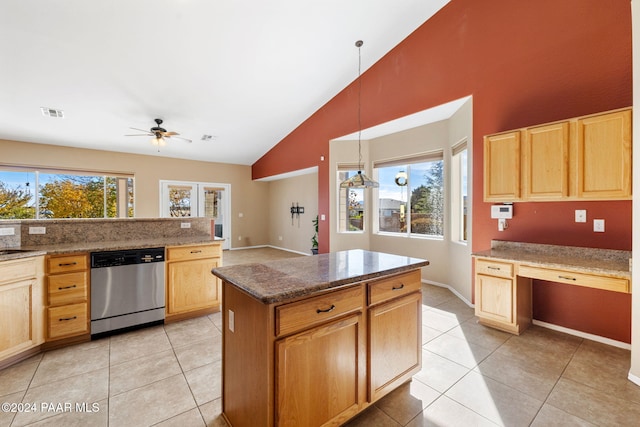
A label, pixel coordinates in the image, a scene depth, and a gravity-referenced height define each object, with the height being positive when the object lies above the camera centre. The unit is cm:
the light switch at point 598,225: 258 -12
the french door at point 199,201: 755 +35
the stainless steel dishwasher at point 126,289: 271 -80
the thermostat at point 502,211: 311 +2
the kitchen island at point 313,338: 130 -70
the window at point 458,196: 416 +26
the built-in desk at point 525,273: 227 -56
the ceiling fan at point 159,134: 497 +144
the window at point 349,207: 565 +12
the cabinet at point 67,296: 251 -79
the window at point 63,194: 568 +44
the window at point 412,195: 463 +32
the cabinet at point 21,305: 219 -79
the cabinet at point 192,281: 311 -81
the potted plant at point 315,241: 678 -73
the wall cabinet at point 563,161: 225 +49
